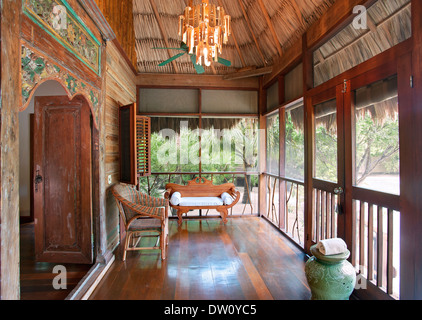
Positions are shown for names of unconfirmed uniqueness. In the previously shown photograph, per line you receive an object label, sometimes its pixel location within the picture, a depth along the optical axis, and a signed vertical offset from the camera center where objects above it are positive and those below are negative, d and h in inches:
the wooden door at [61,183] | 114.9 -11.7
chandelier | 96.2 +54.5
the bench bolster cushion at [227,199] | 179.3 -31.2
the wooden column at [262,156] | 201.3 +1.5
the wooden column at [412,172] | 63.9 -4.1
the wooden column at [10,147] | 50.3 +2.6
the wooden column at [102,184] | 112.8 -12.1
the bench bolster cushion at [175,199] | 175.5 -30.4
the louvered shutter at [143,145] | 161.5 +9.3
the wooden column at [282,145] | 164.1 +8.8
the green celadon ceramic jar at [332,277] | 76.1 -39.0
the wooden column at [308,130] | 122.5 +14.5
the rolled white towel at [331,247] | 78.2 -30.0
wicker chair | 121.3 -31.0
